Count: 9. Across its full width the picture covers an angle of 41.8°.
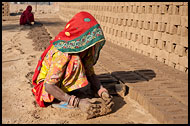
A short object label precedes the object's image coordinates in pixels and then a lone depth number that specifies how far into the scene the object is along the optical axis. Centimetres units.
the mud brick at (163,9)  504
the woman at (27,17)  1323
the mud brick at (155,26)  539
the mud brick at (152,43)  549
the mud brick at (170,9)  482
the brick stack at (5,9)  1842
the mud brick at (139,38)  603
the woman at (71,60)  273
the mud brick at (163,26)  507
